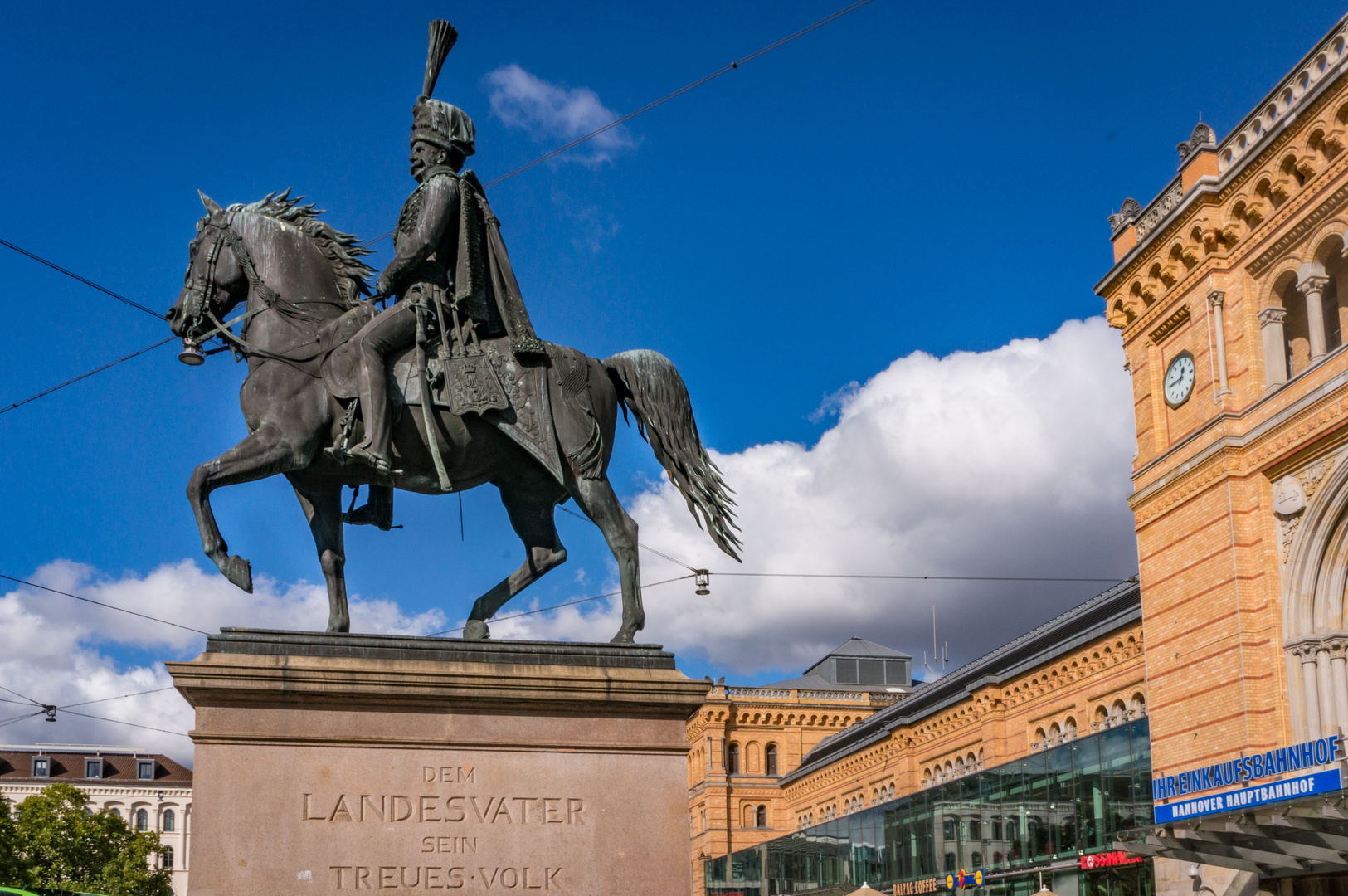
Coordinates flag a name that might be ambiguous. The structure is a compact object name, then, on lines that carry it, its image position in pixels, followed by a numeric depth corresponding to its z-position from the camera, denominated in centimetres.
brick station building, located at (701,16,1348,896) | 2703
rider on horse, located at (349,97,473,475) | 923
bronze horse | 930
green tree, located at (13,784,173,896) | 6781
